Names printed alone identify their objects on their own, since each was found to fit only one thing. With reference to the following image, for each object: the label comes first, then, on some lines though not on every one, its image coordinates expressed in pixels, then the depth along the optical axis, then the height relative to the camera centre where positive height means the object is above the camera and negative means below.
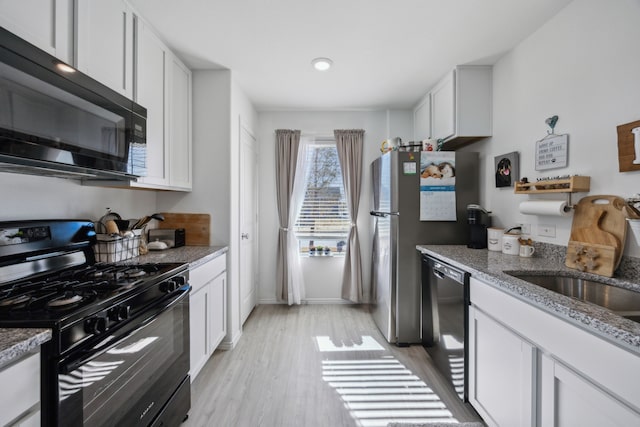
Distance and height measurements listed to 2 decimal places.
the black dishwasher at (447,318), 1.70 -0.75
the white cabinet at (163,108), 1.79 +0.76
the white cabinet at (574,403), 0.82 -0.63
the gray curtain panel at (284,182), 3.42 +0.37
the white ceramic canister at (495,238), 2.09 -0.20
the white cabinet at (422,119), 2.96 +1.06
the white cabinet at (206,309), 1.79 -0.71
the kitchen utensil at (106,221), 1.76 -0.07
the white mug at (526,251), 1.85 -0.26
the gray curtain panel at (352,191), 3.41 +0.26
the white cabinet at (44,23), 0.99 +0.74
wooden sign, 1.29 +0.32
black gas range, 0.85 -0.42
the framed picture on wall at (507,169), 2.11 +0.35
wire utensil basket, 1.65 -0.22
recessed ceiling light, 2.29 +1.26
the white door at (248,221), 2.84 -0.10
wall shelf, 1.54 +0.16
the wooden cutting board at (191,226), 2.43 -0.12
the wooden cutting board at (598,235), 1.36 -0.11
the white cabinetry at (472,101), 2.42 +0.98
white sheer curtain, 3.43 -0.09
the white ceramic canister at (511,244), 1.93 -0.22
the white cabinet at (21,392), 0.69 -0.48
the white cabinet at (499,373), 1.19 -0.78
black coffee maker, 2.22 -0.12
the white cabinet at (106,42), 1.30 +0.88
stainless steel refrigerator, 2.42 -0.15
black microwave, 0.91 +0.37
